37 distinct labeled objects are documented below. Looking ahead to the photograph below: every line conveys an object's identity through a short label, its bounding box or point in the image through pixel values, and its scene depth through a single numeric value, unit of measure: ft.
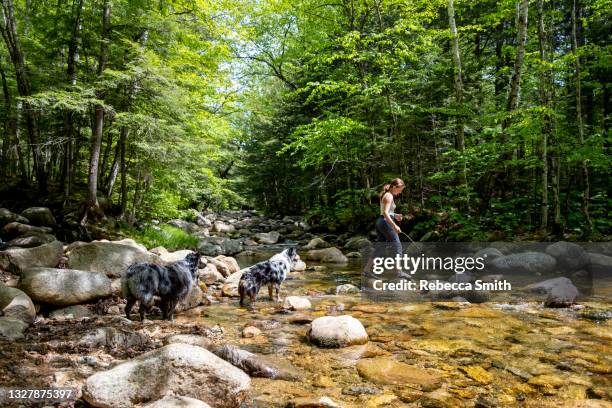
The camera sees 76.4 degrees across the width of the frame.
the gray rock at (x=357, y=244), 50.26
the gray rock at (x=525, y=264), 30.83
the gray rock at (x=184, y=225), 69.72
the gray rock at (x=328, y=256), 43.83
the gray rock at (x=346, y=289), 27.02
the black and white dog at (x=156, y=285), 17.87
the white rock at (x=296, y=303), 22.29
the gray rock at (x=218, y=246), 49.50
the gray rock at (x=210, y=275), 30.81
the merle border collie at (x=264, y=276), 23.43
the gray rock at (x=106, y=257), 23.49
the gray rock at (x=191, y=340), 14.77
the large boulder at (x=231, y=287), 26.03
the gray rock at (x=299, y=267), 37.17
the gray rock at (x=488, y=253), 33.27
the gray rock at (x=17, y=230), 32.22
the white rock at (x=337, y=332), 16.01
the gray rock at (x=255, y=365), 13.04
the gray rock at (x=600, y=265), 29.96
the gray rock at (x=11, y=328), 14.11
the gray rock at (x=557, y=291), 21.49
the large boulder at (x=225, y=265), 33.88
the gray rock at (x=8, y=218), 34.60
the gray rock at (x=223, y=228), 80.02
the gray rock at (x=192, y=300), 21.39
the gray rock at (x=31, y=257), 22.15
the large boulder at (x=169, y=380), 9.75
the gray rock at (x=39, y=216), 36.76
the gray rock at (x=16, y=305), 15.85
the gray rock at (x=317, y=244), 54.24
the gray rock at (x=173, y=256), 31.55
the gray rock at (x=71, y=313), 17.92
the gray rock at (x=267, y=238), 65.31
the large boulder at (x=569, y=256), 31.27
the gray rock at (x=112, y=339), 14.10
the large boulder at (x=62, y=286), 17.84
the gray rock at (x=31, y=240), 28.96
